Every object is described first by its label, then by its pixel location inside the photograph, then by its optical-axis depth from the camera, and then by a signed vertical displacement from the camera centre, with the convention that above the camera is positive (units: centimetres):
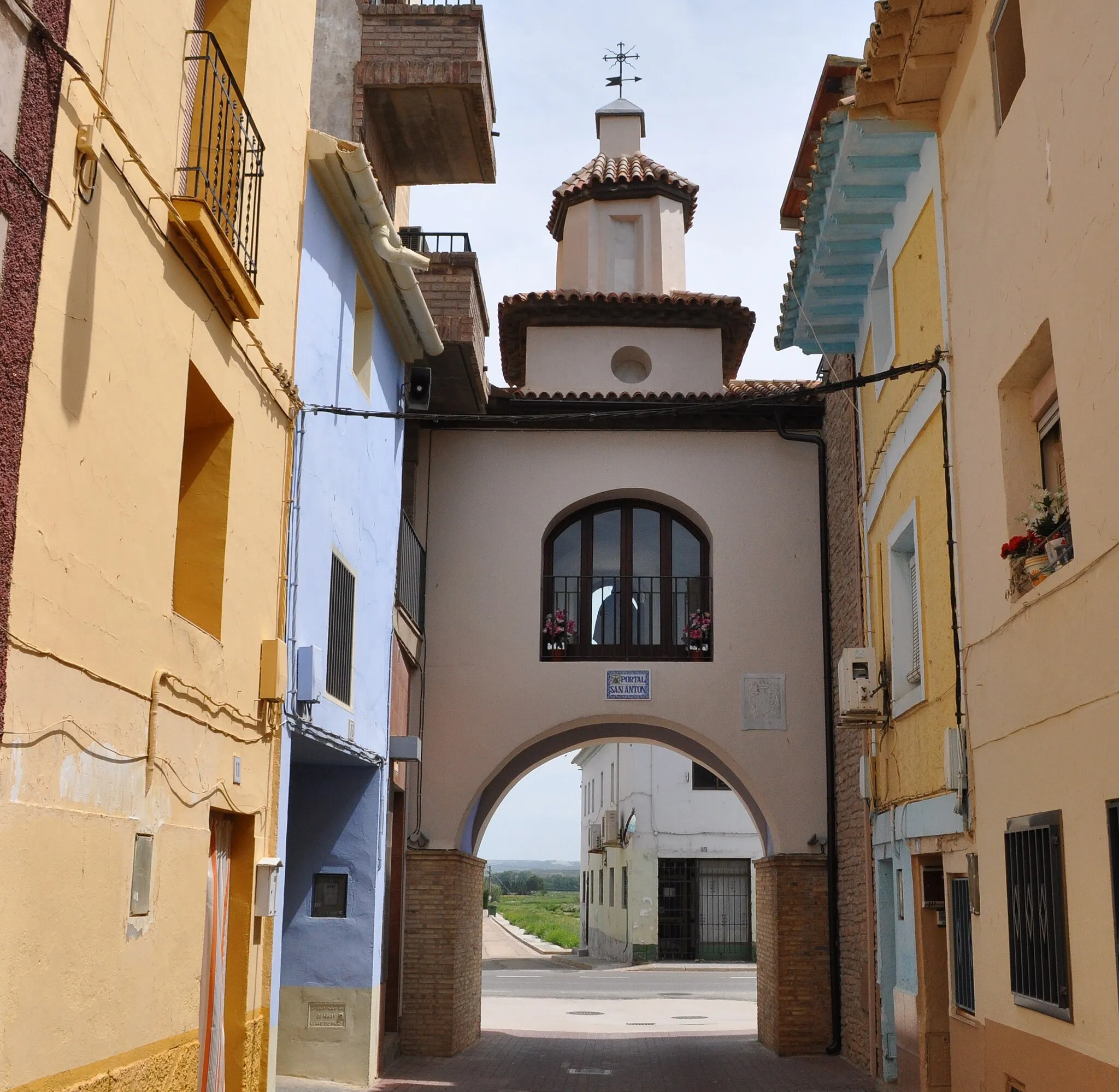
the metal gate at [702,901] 3300 -67
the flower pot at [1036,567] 740 +165
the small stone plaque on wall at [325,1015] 1226 -128
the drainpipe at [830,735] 1532 +162
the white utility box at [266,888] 874 -11
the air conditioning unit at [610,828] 3625 +119
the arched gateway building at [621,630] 1573 +293
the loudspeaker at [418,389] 1408 +490
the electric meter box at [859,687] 1213 +164
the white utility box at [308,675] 961 +136
